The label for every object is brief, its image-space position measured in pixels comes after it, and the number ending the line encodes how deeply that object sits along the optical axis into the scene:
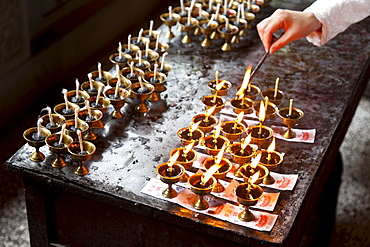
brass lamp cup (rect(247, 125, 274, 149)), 3.05
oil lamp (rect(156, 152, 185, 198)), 2.65
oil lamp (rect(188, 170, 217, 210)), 2.58
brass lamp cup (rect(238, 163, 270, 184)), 2.70
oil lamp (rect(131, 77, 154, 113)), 3.37
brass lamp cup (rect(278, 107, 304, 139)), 3.22
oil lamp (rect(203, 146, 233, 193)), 2.71
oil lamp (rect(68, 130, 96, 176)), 2.81
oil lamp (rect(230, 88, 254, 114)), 3.33
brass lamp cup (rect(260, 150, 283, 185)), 2.84
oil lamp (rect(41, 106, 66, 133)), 3.05
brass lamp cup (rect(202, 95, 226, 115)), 3.35
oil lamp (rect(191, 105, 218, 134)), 3.14
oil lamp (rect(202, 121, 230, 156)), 2.95
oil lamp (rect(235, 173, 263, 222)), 2.57
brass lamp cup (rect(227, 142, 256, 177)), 2.86
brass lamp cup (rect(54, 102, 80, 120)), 3.19
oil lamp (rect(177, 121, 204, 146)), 3.01
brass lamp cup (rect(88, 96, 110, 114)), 3.26
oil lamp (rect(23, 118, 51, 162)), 2.89
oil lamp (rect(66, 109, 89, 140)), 3.05
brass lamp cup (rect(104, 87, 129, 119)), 3.29
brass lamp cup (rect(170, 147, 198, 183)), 2.80
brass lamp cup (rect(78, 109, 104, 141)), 3.13
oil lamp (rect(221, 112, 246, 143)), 3.08
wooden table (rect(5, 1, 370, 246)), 2.66
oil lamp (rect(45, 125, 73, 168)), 2.85
